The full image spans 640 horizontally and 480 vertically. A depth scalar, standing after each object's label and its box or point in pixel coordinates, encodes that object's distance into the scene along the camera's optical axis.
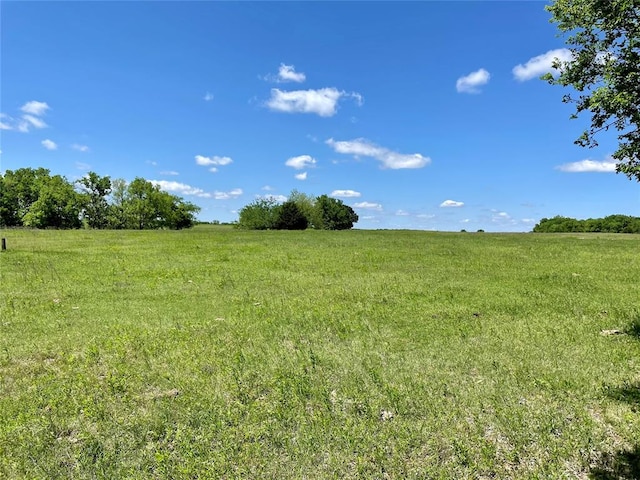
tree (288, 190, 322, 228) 94.06
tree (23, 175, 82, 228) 72.44
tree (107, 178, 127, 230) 83.75
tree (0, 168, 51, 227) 74.56
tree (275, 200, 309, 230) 75.62
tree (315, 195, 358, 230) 101.19
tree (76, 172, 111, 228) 83.88
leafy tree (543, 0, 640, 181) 5.21
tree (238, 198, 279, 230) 76.50
